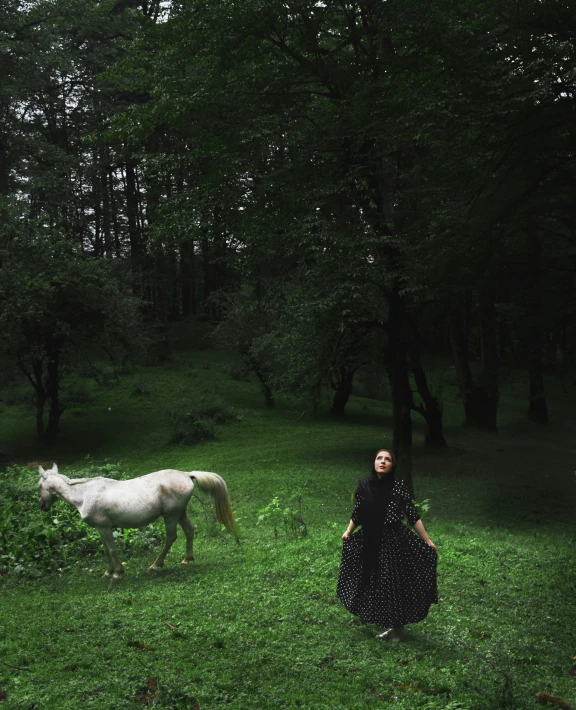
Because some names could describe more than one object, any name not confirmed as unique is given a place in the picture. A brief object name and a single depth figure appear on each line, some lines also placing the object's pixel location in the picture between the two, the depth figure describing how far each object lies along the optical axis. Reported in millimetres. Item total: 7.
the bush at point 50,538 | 9742
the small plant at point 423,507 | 11238
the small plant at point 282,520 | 11473
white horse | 9031
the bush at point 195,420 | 24422
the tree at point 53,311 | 23172
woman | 6586
